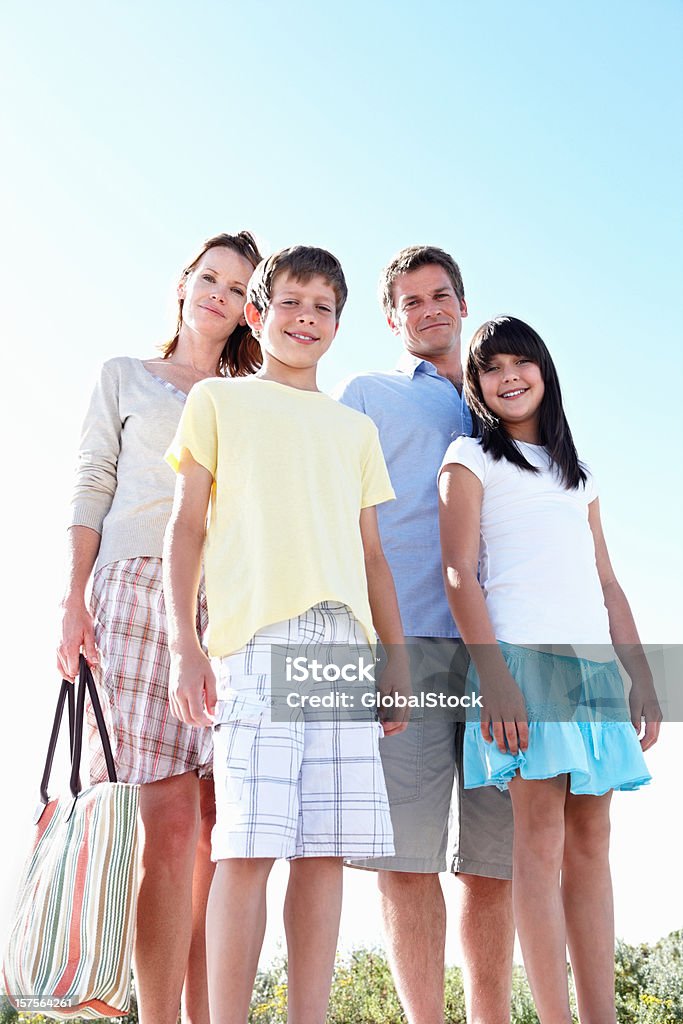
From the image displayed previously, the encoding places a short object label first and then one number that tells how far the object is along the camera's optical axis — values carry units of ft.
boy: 5.97
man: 8.14
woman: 7.39
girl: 7.31
